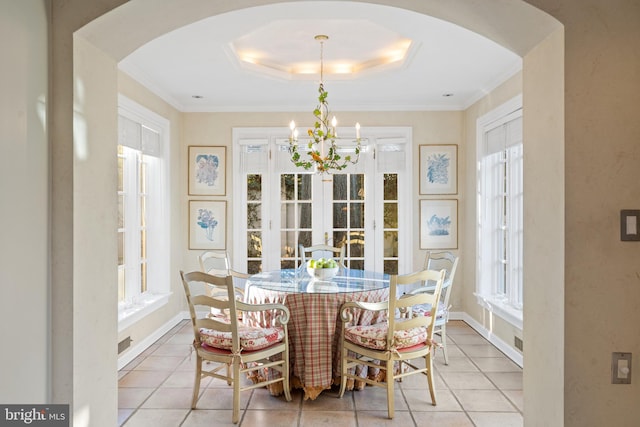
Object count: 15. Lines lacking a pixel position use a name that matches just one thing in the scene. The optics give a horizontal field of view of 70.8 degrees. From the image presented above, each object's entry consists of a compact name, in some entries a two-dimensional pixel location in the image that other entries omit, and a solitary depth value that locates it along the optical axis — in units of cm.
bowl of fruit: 368
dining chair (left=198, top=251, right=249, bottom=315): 392
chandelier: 343
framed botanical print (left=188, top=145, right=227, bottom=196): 552
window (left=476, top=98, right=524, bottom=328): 416
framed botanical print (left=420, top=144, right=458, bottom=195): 546
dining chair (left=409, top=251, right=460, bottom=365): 371
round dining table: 314
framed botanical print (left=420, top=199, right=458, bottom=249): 546
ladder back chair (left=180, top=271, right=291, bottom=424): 282
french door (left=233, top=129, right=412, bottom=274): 551
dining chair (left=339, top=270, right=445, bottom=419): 286
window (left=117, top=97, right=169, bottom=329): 420
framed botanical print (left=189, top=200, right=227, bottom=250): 552
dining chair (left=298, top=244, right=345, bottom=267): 477
